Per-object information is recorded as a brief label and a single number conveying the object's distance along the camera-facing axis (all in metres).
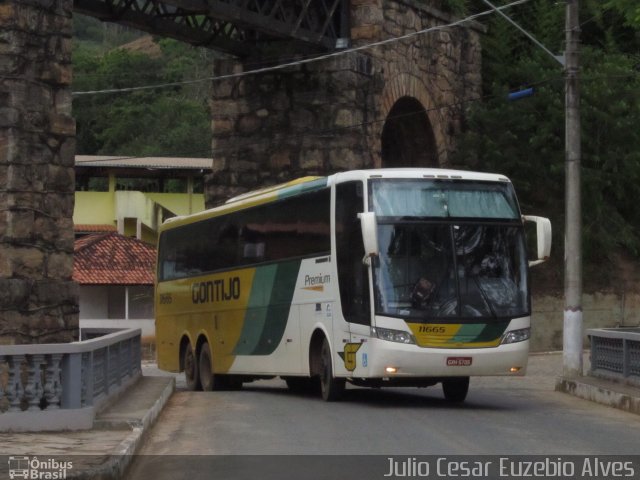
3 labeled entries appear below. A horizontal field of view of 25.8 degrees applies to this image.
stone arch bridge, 17.31
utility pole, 22.80
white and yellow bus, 18.25
